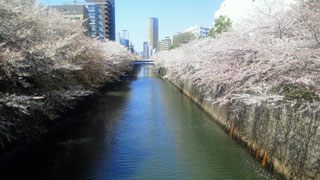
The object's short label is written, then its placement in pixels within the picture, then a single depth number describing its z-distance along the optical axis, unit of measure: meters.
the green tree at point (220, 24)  25.56
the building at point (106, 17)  83.81
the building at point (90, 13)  59.91
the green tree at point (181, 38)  50.71
